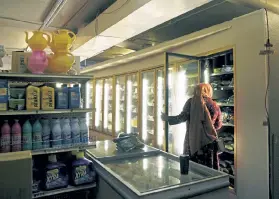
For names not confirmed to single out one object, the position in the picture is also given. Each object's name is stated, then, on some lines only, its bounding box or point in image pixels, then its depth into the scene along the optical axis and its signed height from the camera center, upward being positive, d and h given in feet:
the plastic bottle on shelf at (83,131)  6.81 -0.90
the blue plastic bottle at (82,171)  6.63 -2.06
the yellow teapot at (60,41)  6.44 +1.68
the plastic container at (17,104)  5.96 -0.07
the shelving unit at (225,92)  11.49 +0.43
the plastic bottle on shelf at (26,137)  6.03 -0.94
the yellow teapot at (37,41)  6.18 +1.62
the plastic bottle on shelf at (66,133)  6.54 -0.92
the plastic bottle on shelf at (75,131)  6.68 -0.88
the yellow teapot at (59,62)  6.52 +1.10
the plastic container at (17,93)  6.05 +0.22
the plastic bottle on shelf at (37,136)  6.15 -0.94
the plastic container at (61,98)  6.51 +0.09
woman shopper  9.97 -1.05
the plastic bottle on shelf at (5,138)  5.82 -0.94
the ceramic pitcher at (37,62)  6.11 +1.05
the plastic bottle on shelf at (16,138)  5.93 -0.94
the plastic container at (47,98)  6.28 +0.09
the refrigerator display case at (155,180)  5.04 -1.95
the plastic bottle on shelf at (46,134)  6.27 -0.91
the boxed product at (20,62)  6.42 +1.11
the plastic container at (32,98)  6.09 +0.09
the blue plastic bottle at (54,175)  6.17 -2.03
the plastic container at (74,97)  6.66 +0.11
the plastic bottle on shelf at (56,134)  6.39 -0.92
